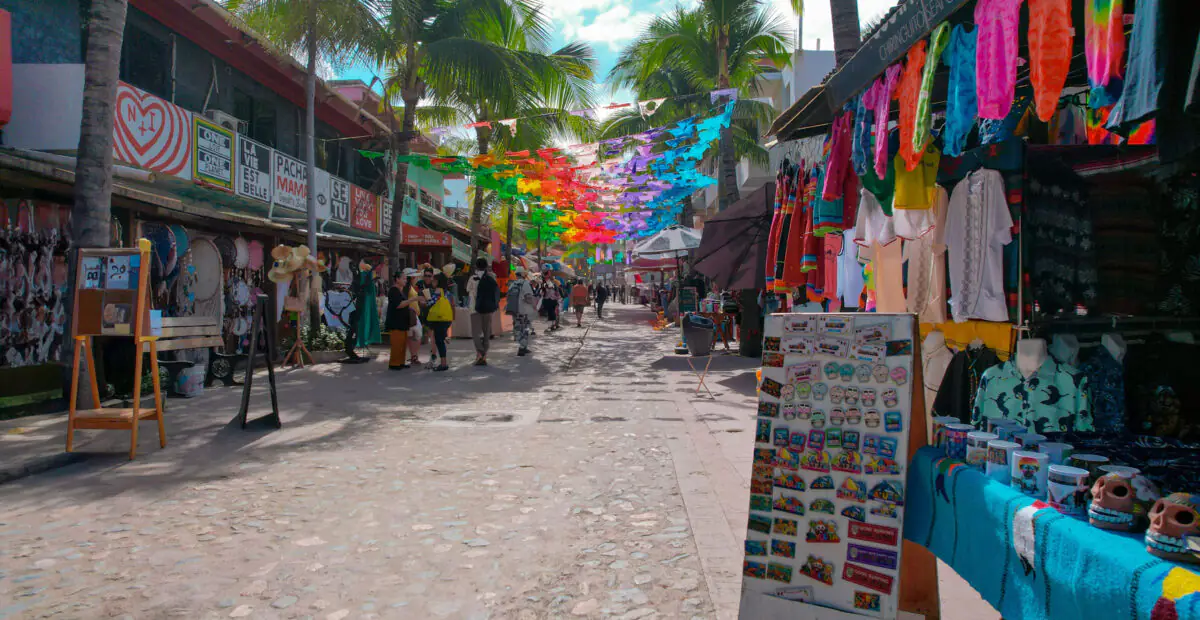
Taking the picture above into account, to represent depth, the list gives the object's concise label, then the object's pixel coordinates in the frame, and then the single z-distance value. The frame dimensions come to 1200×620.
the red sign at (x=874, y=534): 2.67
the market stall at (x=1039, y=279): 2.09
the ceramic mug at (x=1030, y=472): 2.31
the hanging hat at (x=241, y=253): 12.88
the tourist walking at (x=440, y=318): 12.45
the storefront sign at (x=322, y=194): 17.44
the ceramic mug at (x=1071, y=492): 2.13
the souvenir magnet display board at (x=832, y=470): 2.70
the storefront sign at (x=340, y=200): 18.31
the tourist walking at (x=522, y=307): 15.81
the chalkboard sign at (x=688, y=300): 21.42
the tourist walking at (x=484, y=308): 13.58
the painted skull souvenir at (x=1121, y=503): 1.97
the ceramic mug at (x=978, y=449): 2.58
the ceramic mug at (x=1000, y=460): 2.47
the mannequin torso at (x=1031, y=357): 3.50
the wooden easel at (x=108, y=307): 6.12
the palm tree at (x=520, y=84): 17.25
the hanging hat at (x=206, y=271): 11.52
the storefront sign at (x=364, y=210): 20.03
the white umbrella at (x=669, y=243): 17.50
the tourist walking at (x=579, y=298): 28.42
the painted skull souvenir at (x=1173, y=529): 1.76
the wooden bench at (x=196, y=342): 8.84
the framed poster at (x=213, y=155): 12.16
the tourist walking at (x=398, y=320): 12.53
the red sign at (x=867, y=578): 2.65
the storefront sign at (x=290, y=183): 15.30
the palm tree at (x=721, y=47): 17.33
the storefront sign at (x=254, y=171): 13.73
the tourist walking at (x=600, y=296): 34.56
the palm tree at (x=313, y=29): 13.70
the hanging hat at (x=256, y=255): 13.67
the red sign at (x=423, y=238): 20.79
